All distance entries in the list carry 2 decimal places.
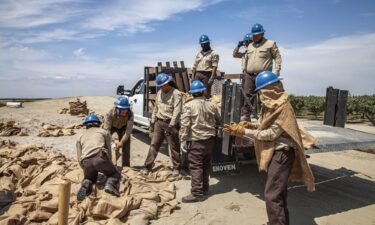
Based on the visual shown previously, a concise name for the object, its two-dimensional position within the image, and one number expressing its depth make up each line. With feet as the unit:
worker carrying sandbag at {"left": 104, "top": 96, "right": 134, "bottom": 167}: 20.69
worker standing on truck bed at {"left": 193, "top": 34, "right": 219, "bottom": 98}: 23.15
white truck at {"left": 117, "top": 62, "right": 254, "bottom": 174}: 17.07
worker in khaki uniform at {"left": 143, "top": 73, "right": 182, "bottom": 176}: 21.04
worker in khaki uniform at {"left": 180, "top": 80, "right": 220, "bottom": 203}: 17.49
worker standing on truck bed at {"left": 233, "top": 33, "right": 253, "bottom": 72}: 21.93
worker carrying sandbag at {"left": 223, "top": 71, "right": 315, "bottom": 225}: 12.10
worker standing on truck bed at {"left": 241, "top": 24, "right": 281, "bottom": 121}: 19.57
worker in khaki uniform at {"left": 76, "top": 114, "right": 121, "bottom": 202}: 16.60
